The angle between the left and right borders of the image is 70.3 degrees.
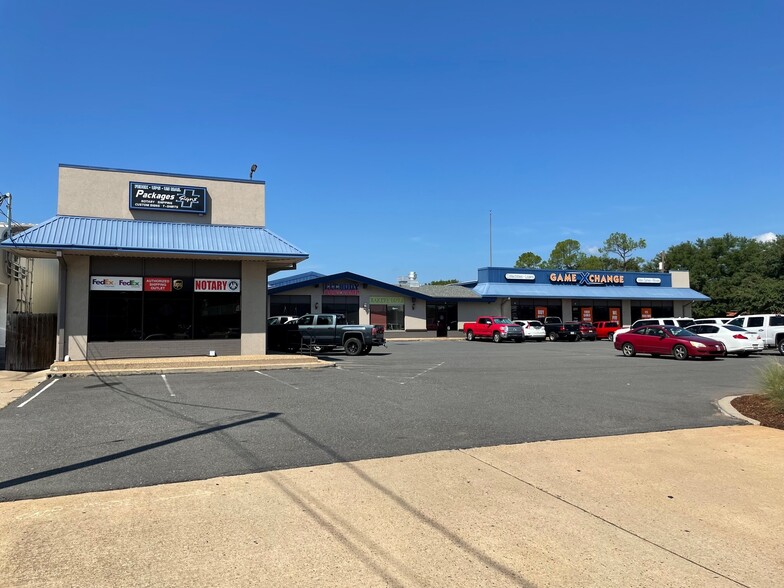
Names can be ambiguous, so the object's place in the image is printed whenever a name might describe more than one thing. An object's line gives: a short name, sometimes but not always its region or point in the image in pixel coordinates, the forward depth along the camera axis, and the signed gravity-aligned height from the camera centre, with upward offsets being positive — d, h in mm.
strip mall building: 17344 +1936
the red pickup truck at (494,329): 39312 -782
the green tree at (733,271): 60938 +6367
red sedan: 22641 -1015
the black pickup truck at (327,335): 24234 -730
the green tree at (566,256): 94750 +10932
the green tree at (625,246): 92438 +12156
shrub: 10117 -1196
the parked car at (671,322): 31734 -144
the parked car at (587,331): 42306 -909
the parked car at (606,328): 44406 -712
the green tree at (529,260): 98312 +10425
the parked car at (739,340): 24859 -916
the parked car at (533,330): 40656 -810
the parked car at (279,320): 27531 -94
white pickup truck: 27016 -319
